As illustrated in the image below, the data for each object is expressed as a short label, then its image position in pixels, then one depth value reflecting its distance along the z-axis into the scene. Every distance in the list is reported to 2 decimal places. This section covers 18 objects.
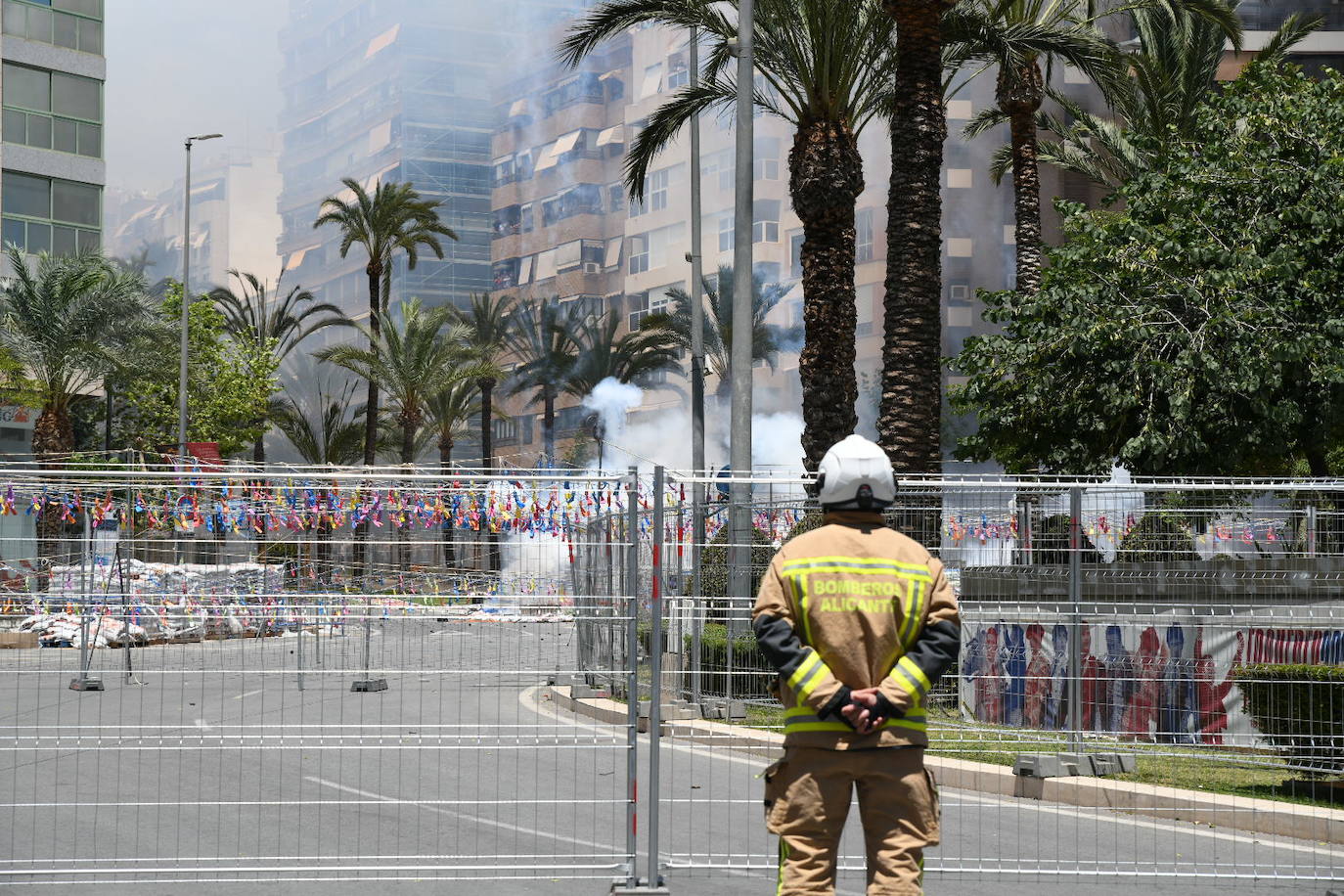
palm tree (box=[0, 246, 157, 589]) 38.91
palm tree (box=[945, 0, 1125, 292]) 23.30
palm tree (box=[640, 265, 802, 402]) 62.85
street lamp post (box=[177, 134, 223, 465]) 42.40
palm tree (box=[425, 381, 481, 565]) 62.03
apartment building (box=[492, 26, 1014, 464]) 70.25
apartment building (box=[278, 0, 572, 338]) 102.88
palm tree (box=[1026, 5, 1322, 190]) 32.34
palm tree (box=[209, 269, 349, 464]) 62.37
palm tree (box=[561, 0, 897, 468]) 20.98
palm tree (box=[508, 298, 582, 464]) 70.31
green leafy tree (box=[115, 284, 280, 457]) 48.09
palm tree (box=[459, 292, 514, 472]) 61.19
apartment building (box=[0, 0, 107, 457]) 46.97
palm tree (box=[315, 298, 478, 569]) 53.25
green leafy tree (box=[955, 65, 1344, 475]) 18.50
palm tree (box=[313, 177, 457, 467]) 51.00
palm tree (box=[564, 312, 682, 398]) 62.66
